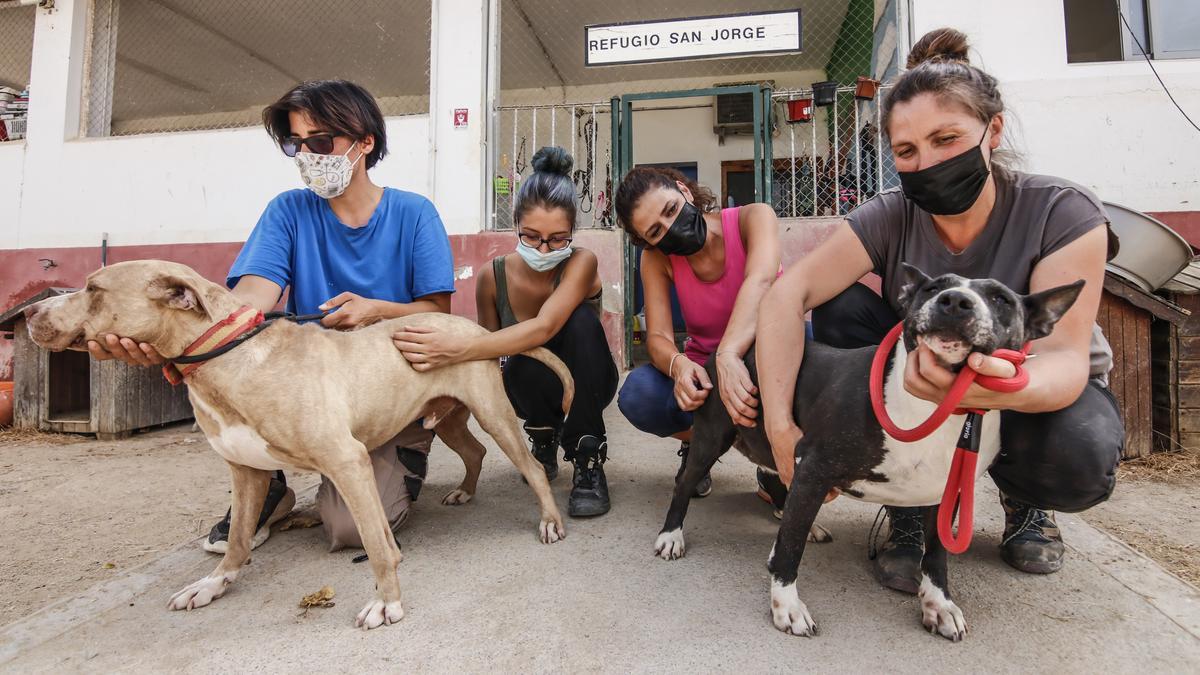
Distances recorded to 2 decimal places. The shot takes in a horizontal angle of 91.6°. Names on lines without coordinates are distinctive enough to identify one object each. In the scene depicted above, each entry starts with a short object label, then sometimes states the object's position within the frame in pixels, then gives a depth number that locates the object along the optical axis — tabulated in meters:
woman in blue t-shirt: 2.10
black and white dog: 1.24
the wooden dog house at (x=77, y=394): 3.93
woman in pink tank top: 2.00
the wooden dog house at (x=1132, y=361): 2.97
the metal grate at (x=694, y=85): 6.93
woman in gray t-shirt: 1.31
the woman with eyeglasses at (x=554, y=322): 2.38
